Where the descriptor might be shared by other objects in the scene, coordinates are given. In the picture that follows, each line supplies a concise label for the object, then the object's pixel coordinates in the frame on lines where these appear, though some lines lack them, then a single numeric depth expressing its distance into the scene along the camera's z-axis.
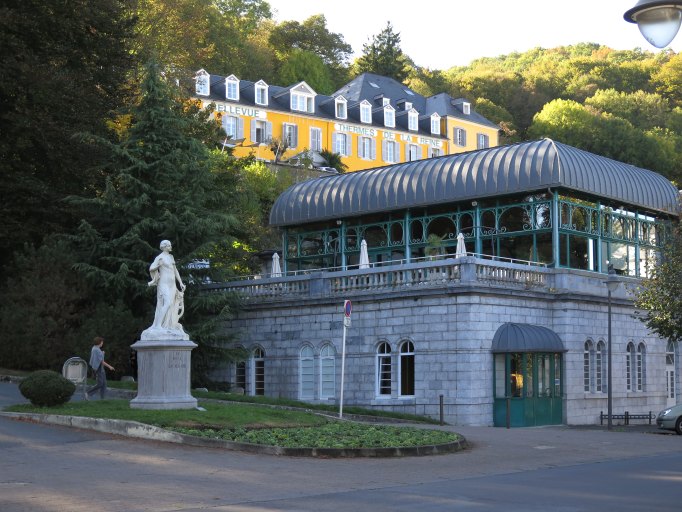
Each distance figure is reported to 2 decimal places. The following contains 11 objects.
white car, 29.41
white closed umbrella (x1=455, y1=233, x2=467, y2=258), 33.32
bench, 34.46
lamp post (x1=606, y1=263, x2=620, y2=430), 30.99
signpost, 26.26
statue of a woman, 22.78
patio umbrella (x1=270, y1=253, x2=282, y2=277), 39.75
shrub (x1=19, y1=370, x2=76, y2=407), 22.16
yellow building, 78.69
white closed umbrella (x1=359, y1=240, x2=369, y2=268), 36.03
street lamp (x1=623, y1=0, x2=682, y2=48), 7.71
